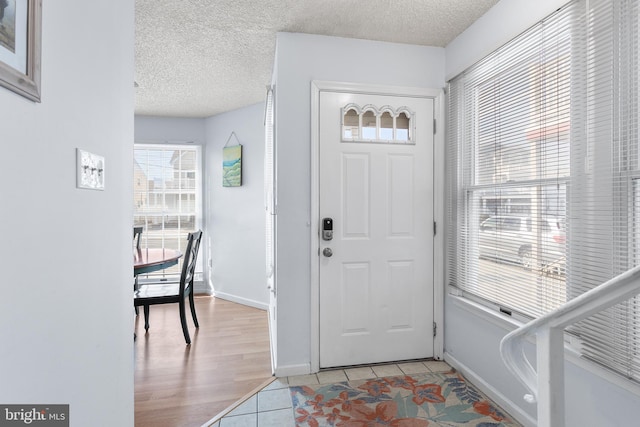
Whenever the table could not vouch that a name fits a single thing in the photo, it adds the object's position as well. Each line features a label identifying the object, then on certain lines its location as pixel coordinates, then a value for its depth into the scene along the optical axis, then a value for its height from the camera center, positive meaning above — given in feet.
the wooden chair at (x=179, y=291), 9.42 -2.37
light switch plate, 3.09 +0.45
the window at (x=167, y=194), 14.84 +0.93
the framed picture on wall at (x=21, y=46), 2.12 +1.18
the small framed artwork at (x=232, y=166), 13.89 +2.12
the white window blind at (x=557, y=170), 4.38 +0.76
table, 8.57 -1.31
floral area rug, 6.04 -3.84
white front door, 7.97 -0.32
